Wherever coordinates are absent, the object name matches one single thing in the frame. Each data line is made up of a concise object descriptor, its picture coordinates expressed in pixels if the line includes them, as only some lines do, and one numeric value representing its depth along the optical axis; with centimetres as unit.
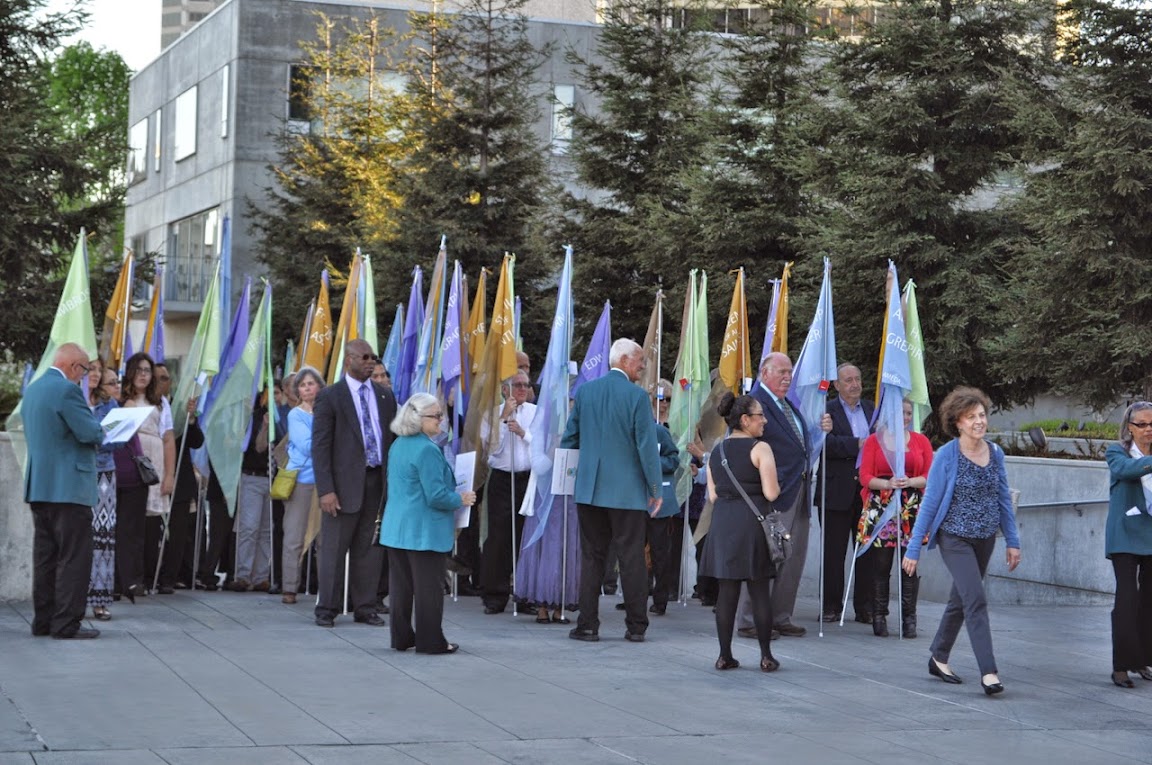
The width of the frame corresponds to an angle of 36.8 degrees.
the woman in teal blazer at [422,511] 1119
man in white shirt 1398
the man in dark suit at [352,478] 1280
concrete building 4794
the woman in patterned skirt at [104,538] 1255
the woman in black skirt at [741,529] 1080
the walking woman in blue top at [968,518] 1047
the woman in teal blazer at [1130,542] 1088
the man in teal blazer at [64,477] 1131
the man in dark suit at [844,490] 1364
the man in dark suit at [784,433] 1227
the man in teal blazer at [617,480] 1218
